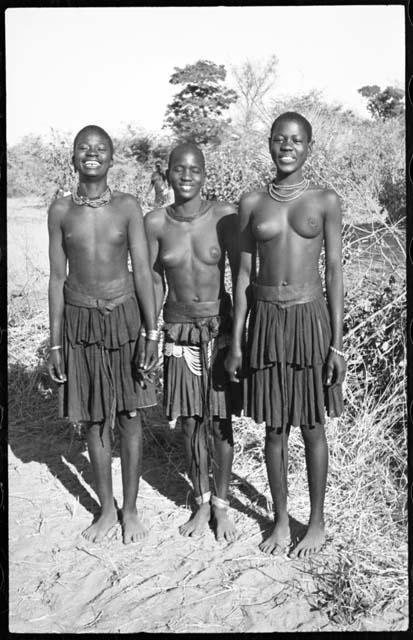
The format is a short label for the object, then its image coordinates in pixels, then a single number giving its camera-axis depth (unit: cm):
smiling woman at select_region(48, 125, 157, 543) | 287
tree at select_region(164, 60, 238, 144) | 1388
